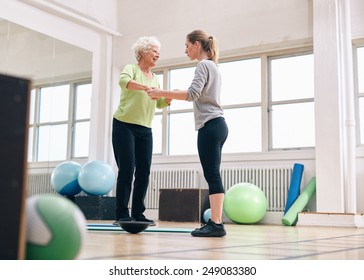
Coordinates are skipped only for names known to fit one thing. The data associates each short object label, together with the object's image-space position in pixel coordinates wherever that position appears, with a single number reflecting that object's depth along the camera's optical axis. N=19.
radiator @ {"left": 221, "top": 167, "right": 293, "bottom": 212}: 6.00
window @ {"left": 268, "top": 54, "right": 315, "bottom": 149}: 6.17
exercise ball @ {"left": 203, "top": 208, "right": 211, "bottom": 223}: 5.62
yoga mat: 3.23
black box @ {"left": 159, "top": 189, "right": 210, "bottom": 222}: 5.80
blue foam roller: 5.77
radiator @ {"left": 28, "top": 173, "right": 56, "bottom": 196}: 6.51
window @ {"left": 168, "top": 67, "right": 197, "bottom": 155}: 7.12
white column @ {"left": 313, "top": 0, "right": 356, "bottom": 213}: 5.52
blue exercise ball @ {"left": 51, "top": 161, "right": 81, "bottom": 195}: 6.14
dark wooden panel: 0.83
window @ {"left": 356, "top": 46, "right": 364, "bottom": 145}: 5.91
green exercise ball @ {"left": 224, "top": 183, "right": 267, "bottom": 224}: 5.55
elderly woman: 3.22
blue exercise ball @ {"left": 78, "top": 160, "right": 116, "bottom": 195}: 6.00
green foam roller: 5.36
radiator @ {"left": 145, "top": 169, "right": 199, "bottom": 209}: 6.71
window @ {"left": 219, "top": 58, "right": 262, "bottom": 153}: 6.54
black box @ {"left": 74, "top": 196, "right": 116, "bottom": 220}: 6.19
